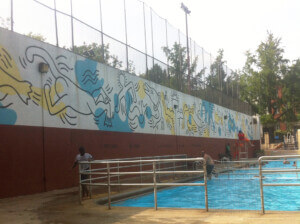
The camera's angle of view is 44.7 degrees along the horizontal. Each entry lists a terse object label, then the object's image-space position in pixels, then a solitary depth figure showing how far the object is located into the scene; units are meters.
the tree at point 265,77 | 54.19
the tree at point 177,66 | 24.88
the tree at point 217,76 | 33.86
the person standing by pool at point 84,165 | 10.40
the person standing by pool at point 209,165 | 16.45
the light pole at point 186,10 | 34.29
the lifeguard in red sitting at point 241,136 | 29.46
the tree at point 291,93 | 53.22
